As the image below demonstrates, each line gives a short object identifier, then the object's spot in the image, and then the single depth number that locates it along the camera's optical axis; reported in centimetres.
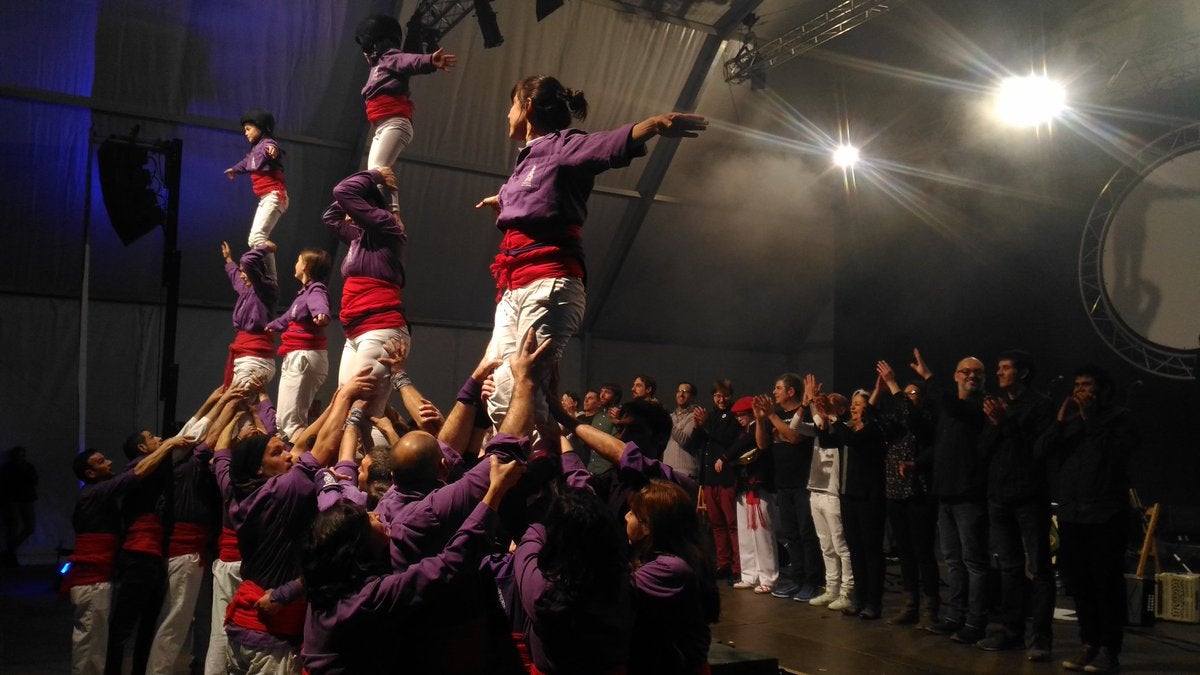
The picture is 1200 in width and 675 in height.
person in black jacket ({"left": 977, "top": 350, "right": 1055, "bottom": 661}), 556
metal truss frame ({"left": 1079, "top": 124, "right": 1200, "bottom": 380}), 832
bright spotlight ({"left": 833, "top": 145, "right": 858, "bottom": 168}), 1235
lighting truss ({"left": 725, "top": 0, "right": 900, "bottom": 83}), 1013
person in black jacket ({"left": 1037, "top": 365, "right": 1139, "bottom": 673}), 528
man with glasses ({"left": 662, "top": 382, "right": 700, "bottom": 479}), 852
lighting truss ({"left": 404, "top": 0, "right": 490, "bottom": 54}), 862
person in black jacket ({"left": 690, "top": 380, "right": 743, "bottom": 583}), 856
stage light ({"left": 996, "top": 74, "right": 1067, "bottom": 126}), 945
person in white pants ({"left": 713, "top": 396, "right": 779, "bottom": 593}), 796
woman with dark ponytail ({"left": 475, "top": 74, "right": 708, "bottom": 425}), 327
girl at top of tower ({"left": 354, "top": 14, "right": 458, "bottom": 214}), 520
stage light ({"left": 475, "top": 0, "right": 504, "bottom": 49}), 924
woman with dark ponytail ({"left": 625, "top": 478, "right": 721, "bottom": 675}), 277
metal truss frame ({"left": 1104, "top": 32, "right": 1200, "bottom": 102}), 830
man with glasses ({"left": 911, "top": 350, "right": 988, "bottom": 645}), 587
